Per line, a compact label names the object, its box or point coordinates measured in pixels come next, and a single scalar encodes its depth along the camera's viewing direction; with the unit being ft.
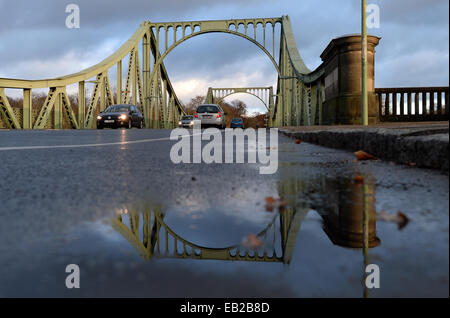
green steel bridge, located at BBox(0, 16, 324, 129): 56.24
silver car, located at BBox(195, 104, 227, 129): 66.39
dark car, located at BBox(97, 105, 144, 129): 61.36
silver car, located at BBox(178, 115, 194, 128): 101.04
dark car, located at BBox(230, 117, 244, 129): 120.26
